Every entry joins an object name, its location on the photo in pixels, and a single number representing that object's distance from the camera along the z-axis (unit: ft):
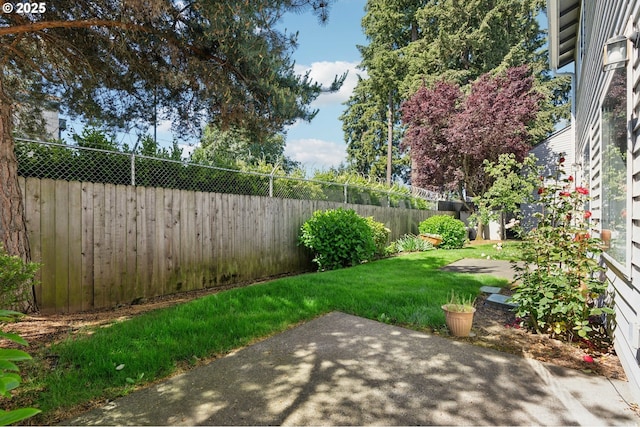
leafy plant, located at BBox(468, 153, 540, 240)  22.18
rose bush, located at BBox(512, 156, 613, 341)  9.96
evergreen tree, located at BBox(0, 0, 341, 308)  12.03
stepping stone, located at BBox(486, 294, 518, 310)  13.74
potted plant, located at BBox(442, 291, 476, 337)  10.49
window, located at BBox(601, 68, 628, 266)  8.93
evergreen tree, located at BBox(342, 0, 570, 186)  59.72
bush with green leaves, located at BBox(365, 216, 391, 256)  28.43
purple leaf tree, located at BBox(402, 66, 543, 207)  42.98
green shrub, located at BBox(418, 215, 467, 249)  36.17
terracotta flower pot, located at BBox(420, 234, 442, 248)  35.32
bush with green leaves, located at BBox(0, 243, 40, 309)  8.71
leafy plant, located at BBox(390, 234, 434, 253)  33.42
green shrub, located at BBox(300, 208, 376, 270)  23.21
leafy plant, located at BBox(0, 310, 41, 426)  2.64
